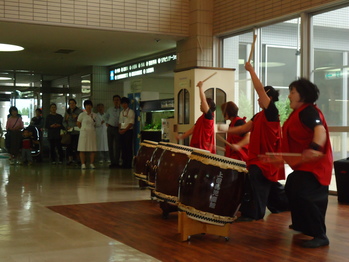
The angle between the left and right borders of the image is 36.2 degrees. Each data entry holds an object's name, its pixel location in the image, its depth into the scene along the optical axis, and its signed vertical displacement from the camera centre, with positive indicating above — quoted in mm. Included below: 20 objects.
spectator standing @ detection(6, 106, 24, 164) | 13406 -440
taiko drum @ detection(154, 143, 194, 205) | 5281 -554
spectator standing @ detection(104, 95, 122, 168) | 12695 -225
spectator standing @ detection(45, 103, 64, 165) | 13328 -310
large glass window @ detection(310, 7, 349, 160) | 7480 +656
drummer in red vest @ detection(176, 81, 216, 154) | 6621 -191
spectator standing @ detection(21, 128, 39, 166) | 13180 -730
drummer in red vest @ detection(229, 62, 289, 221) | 5293 -403
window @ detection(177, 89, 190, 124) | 9262 +168
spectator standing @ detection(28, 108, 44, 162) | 13625 -254
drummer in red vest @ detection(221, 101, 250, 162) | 5852 -243
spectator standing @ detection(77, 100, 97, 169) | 12047 -395
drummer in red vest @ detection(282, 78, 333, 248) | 4406 -514
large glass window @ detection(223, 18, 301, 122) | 8492 +946
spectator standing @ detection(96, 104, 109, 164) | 13554 -502
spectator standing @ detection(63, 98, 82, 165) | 13109 -258
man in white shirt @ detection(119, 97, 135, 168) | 12367 -380
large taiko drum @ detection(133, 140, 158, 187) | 7012 -578
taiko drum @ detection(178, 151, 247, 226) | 4523 -627
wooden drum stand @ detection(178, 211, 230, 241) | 4570 -975
